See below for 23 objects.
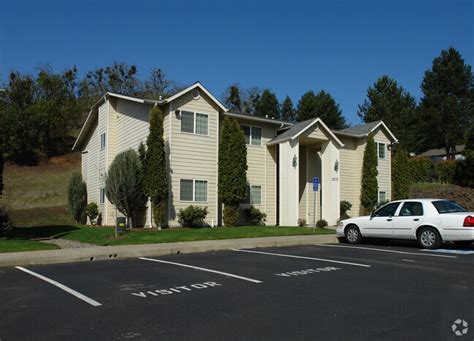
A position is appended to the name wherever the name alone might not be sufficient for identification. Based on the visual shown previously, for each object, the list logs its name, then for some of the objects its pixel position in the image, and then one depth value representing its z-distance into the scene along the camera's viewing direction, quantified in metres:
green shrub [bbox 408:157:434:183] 44.75
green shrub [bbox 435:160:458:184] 42.56
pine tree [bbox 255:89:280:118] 66.62
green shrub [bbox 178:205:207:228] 22.94
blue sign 21.28
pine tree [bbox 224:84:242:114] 71.94
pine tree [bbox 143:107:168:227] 22.55
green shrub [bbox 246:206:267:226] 26.19
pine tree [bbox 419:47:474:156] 63.09
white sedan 14.44
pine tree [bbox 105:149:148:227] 23.33
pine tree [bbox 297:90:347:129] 59.53
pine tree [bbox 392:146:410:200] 33.59
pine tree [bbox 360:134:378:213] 31.09
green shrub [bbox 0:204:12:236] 20.58
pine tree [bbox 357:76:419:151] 57.56
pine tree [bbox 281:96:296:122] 68.44
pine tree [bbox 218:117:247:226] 24.30
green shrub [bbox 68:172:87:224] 31.89
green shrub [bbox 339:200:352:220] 30.11
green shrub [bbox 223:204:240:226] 24.45
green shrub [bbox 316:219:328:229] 26.09
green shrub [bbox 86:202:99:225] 29.70
